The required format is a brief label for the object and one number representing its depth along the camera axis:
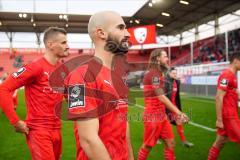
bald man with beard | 2.09
